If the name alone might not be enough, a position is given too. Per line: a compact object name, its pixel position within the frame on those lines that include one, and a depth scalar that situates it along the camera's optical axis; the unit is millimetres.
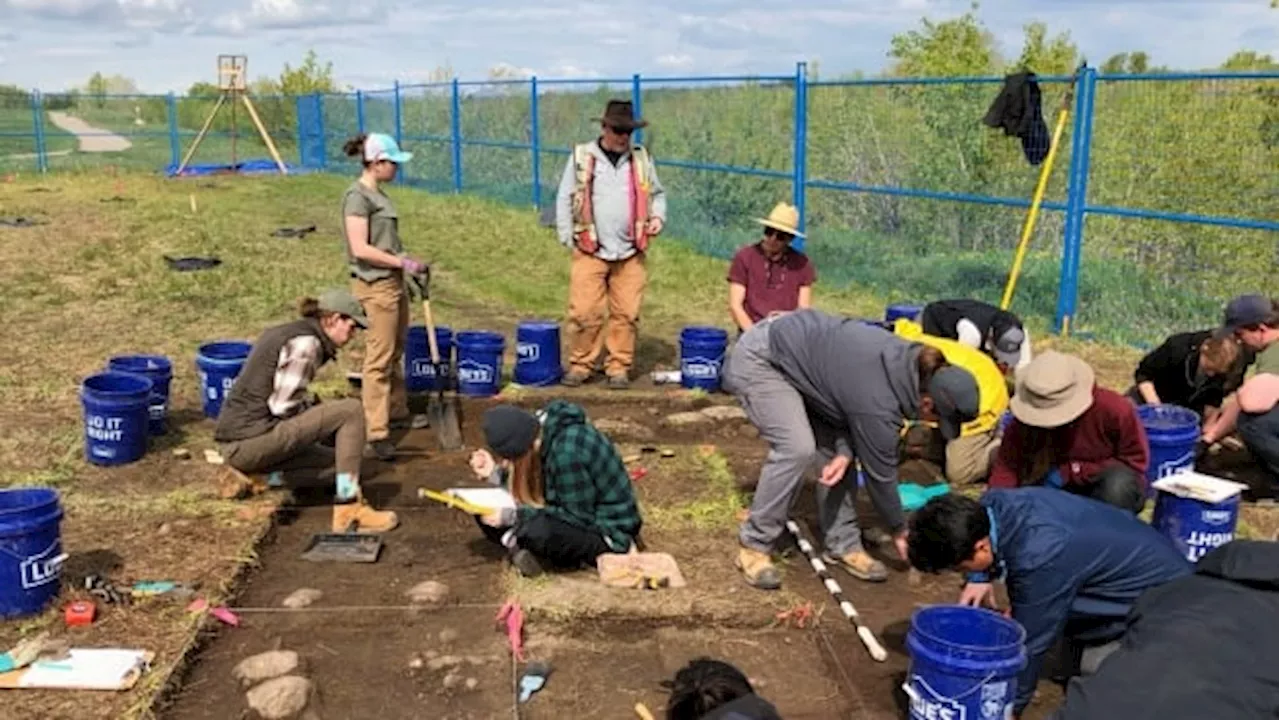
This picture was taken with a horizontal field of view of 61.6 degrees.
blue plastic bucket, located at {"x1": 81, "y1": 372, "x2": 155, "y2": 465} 5762
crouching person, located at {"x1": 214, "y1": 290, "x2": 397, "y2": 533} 5215
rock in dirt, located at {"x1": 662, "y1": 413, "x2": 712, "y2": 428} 7044
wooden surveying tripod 25781
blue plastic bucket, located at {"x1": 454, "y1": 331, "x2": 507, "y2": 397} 7215
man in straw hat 6691
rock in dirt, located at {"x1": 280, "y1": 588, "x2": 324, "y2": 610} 4449
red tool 4129
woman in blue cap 6008
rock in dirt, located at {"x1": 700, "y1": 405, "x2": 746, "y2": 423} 7141
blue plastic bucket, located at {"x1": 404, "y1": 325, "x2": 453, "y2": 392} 7297
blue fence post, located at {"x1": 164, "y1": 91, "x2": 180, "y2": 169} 26234
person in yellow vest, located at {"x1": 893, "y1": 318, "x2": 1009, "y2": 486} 5785
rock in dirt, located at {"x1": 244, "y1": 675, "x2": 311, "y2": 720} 3670
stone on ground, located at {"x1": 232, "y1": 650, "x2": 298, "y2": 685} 3889
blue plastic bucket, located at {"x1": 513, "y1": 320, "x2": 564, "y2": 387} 7539
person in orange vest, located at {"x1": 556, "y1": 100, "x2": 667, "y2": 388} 7500
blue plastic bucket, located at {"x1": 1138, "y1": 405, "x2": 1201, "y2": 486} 5324
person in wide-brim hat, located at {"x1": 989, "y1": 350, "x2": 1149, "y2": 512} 4586
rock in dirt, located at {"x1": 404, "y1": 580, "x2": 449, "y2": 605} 4516
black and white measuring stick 4129
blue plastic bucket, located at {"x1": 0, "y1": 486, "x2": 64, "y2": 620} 4016
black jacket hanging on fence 8828
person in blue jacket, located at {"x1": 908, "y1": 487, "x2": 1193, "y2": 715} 3287
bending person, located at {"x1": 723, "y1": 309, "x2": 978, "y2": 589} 4133
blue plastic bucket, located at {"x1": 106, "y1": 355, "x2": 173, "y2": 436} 6398
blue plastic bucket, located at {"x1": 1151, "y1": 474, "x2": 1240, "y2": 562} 4586
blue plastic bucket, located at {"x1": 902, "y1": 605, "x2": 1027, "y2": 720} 3197
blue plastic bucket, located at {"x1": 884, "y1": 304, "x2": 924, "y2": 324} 7746
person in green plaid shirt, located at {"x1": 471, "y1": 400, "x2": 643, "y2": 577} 4547
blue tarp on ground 24797
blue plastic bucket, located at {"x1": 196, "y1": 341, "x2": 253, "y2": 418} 6398
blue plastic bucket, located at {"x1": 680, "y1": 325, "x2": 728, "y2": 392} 7574
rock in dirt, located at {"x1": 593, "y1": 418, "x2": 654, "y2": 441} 6801
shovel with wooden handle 6457
